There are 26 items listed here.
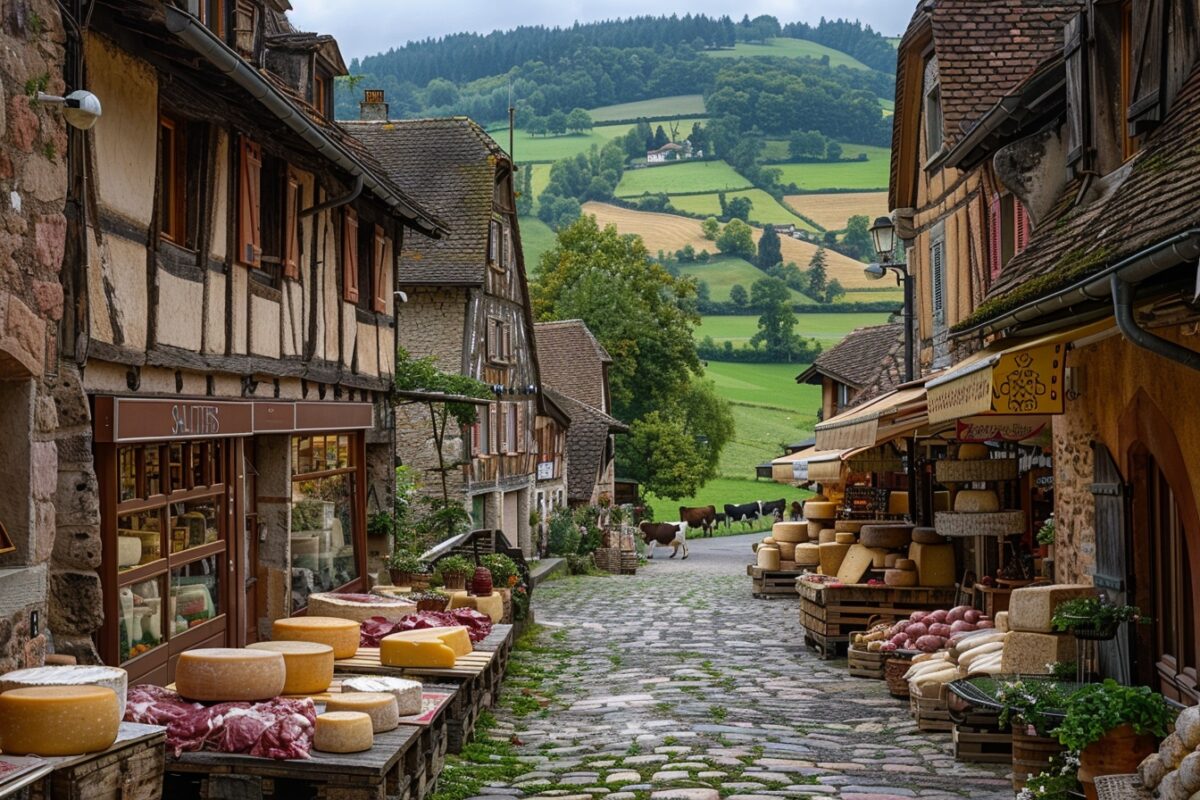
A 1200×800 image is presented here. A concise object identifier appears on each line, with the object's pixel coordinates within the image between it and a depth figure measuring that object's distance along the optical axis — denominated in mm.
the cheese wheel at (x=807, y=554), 23562
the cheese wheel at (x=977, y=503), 14125
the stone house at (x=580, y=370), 48562
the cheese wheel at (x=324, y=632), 10852
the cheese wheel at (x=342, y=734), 8062
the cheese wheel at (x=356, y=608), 13203
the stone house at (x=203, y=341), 8391
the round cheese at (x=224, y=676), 8641
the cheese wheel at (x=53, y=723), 6395
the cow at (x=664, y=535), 45469
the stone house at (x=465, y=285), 29266
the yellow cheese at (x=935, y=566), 16719
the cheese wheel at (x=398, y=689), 9172
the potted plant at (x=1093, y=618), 8891
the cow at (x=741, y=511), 56469
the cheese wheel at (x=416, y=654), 11117
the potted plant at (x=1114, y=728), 7203
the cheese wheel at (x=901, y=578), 16703
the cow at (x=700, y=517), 54219
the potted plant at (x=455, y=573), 17203
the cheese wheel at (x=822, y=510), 23594
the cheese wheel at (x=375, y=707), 8664
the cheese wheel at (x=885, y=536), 17703
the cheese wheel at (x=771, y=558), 26375
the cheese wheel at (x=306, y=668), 9344
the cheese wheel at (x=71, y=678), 6863
